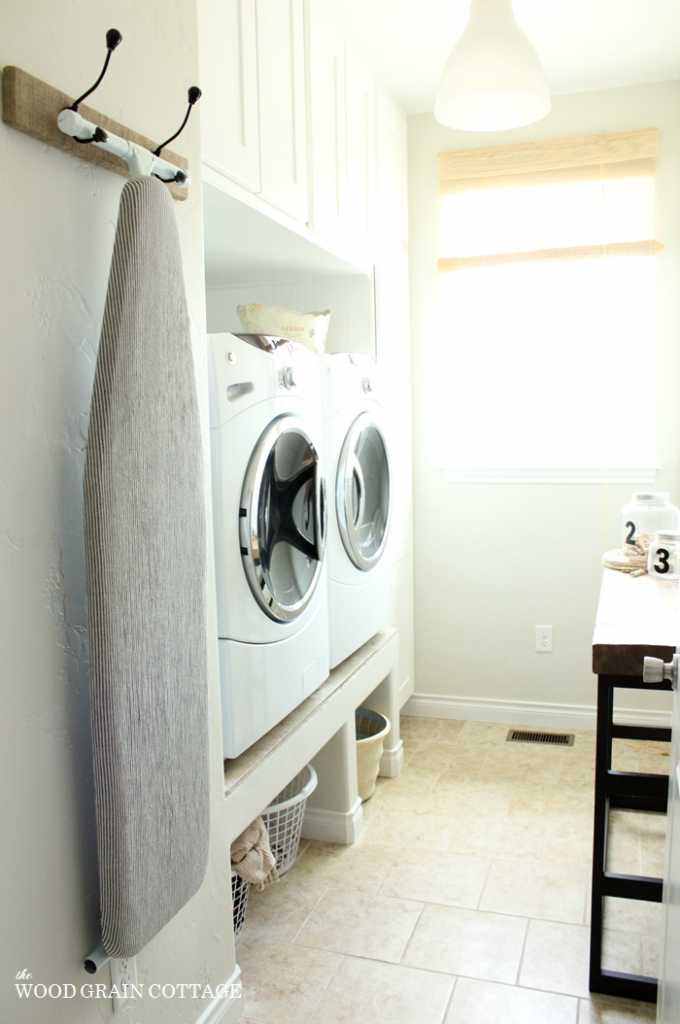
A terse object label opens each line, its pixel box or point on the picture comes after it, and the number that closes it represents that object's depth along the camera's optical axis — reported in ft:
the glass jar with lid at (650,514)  8.51
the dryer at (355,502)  7.69
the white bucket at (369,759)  8.56
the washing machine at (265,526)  5.47
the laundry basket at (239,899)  6.40
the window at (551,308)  10.22
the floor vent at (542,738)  10.44
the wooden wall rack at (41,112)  3.38
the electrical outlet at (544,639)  11.01
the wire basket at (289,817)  6.95
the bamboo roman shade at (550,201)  10.10
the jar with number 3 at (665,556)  7.44
